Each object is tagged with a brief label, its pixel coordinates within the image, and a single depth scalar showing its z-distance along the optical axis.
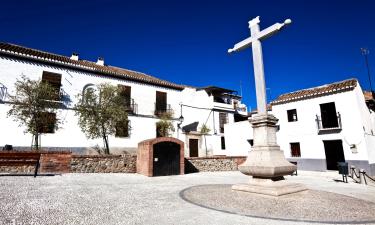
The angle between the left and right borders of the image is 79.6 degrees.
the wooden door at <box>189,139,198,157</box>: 21.98
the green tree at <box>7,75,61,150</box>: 13.06
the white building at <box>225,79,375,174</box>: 15.63
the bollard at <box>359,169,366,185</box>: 11.06
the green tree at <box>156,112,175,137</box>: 19.71
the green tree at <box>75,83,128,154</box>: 14.66
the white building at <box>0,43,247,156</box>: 14.44
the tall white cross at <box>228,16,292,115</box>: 6.77
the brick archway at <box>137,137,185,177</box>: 11.51
